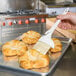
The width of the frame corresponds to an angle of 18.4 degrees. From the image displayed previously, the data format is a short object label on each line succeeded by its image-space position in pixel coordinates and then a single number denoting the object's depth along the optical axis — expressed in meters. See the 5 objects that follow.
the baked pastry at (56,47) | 0.90
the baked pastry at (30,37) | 1.01
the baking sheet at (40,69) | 0.73
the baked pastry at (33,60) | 0.75
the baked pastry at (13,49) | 0.85
